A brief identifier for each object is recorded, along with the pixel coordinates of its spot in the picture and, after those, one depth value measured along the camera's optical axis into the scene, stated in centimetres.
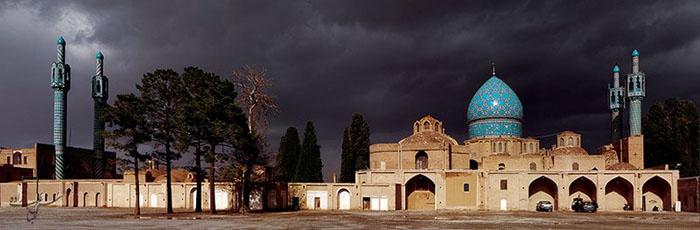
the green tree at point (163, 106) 4544
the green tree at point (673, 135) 6888
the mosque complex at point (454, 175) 5706
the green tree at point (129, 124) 4422
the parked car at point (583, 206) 5519
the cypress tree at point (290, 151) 7752
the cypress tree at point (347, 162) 7331
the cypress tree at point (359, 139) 7444
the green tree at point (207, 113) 4394
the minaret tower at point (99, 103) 7850
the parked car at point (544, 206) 5631
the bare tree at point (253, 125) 4678
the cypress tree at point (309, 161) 7231
